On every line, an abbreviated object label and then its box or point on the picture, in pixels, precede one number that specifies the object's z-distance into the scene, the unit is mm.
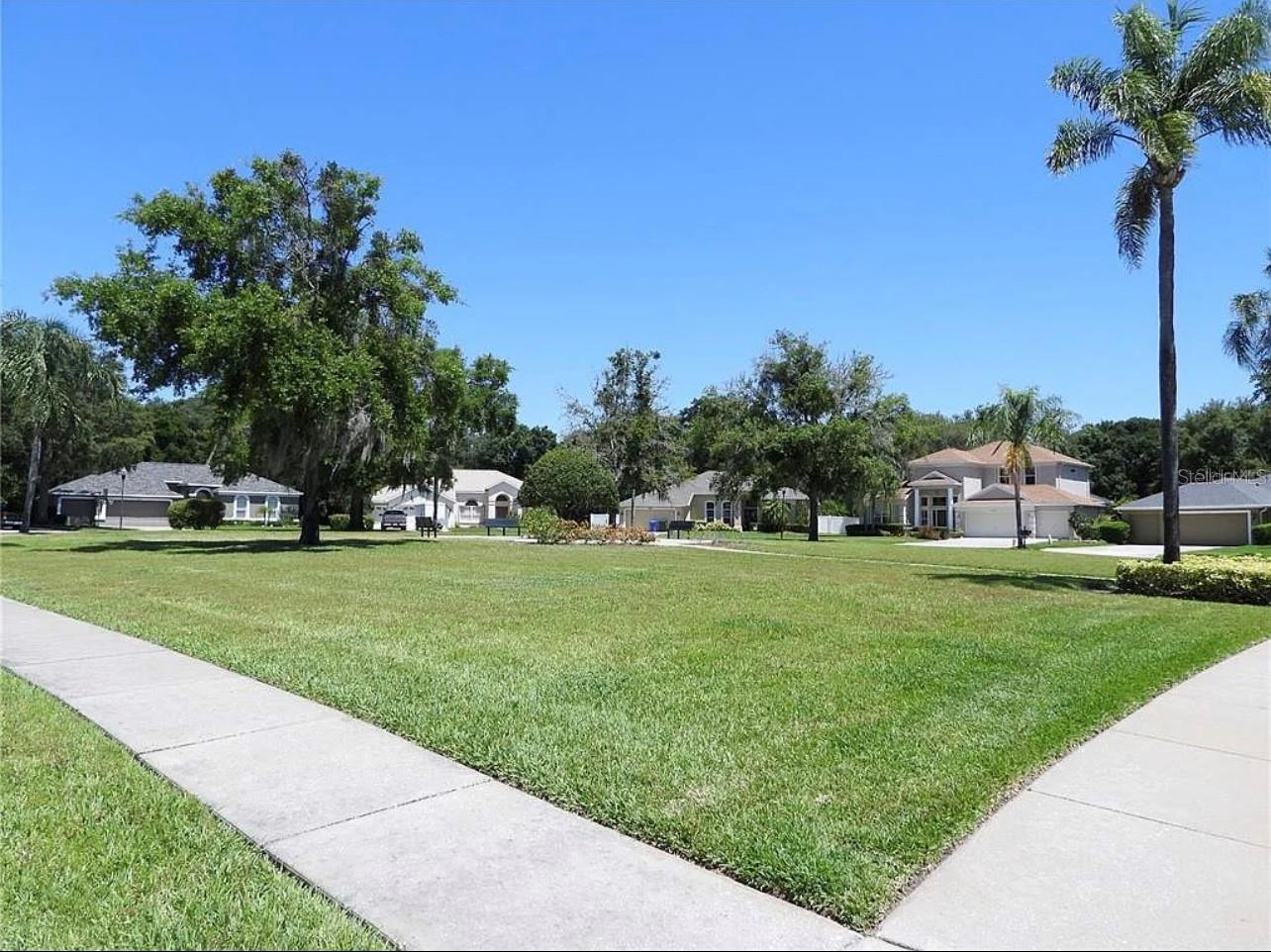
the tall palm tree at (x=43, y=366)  28594
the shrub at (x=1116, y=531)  44312
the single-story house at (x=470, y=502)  69438
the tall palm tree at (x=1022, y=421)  41844
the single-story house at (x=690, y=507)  65500
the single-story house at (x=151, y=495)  58750
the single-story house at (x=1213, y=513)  41125
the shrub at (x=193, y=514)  47375
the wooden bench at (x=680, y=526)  56356
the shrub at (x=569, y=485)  40688
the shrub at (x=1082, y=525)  48156
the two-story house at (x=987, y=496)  54531
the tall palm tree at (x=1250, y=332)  34750
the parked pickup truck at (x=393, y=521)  58062
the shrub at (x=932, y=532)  52306
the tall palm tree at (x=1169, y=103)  15703
